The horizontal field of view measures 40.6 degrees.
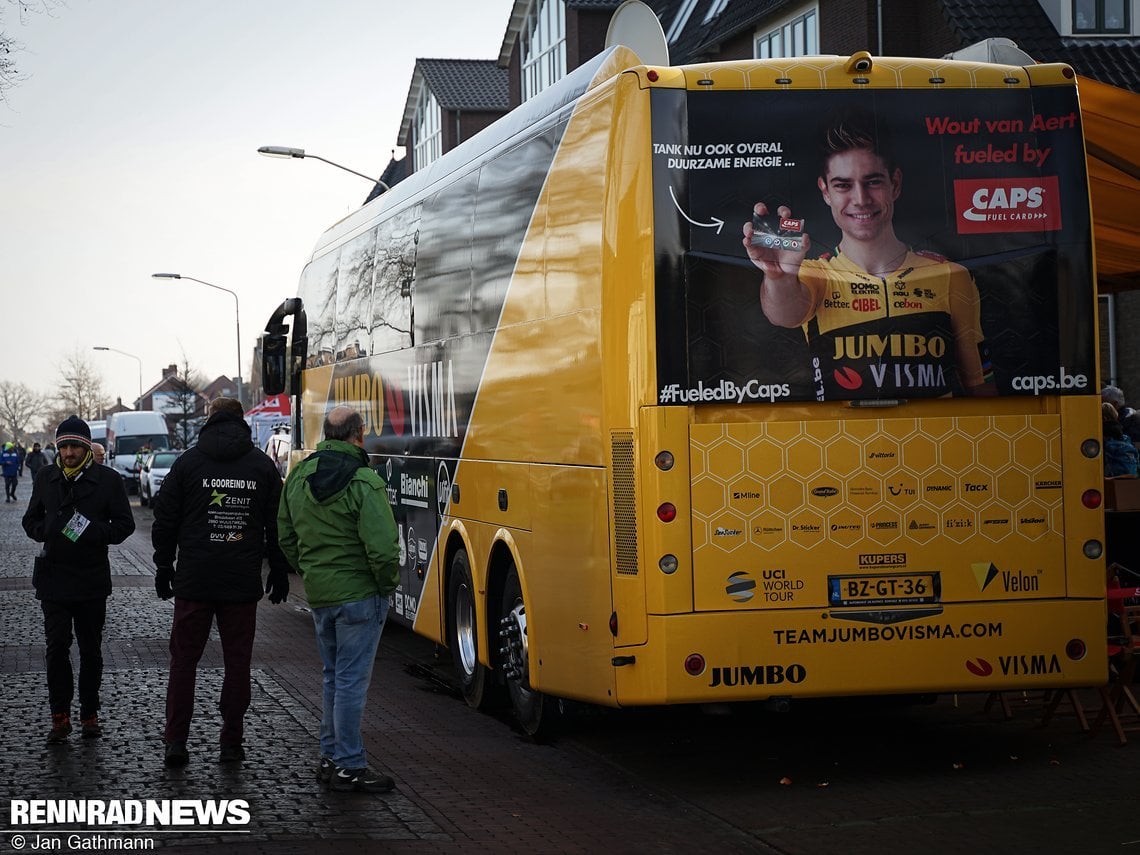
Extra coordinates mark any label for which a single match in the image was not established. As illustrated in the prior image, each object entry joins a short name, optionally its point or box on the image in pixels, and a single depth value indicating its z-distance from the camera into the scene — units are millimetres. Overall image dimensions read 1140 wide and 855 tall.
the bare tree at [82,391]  140875
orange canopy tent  11031
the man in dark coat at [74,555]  9281
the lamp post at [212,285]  54844
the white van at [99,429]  86100
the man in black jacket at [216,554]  8578
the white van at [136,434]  58625
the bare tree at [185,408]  60875
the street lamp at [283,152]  32656
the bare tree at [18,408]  183125
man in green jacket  7770
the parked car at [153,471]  43375
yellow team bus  7535
